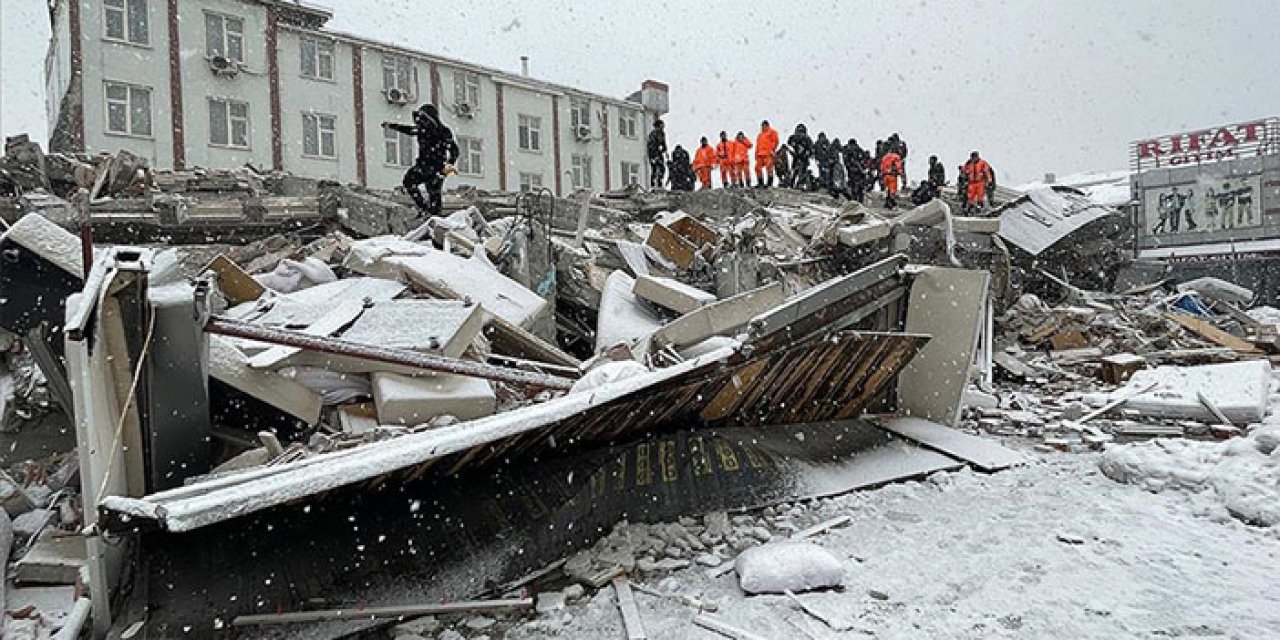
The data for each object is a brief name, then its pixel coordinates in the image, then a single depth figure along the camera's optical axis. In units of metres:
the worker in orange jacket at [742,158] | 16.94
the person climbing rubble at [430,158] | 9.07
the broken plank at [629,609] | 2.70
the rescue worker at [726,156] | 17.08
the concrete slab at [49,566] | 2.92
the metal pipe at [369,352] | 3.32
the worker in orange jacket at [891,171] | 16.12
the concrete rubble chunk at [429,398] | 3.70
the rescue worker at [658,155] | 17.56
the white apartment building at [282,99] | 19.28
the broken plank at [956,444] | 4.63
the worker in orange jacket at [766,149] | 16.66
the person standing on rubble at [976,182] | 15.34
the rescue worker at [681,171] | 17.55
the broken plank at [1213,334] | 9.17
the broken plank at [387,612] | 2.59
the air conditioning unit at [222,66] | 20.62
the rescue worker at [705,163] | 17.36
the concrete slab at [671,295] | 6.01
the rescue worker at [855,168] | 16.58
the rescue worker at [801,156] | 16.67
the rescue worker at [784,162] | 16.77
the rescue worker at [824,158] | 16.70
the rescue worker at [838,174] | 16.47
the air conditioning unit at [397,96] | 24.42
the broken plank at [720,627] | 2.65
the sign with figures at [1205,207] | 19.81
